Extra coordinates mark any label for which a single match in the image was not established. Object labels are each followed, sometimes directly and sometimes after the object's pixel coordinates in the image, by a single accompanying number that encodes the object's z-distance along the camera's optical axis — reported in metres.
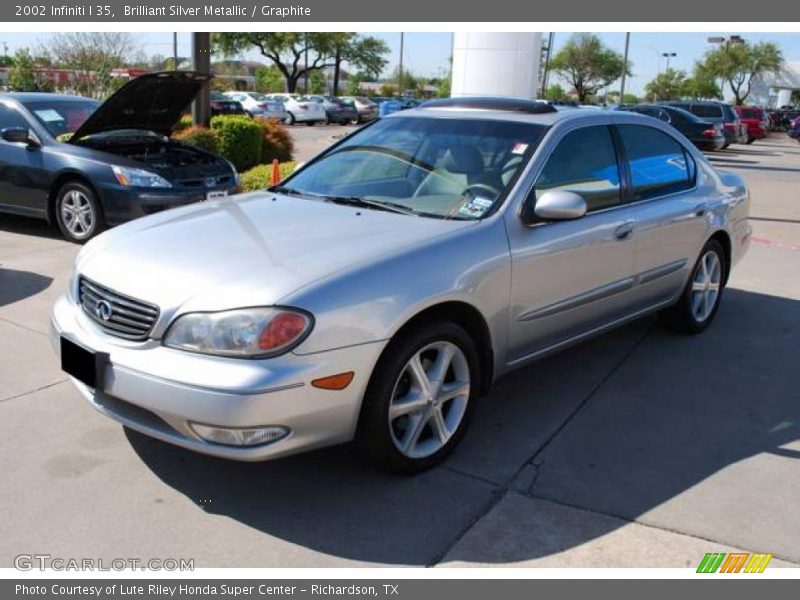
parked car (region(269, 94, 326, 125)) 37.50
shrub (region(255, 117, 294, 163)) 13.47
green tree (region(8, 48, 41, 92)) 31.30
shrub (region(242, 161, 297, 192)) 10.47
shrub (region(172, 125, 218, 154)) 11.41
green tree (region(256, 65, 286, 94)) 69.69
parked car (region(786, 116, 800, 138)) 39.76
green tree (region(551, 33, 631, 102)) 75.94
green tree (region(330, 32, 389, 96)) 65.56
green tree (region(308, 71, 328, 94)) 73.50
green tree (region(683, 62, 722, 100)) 73.38
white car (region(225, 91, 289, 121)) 35.56
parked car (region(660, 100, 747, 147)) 27.44
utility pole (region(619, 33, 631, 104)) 39.62
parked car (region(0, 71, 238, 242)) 7.47
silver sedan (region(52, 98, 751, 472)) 2.99
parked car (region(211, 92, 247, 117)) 30.55
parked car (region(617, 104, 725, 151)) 23.73
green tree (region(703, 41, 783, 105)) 71.62
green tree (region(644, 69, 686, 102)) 77.38
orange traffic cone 9.61
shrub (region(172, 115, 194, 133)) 13.21
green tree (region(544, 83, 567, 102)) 66.84
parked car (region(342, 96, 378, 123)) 42.68
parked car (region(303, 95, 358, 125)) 39.44
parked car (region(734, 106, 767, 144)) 36.53
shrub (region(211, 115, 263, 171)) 12.15
